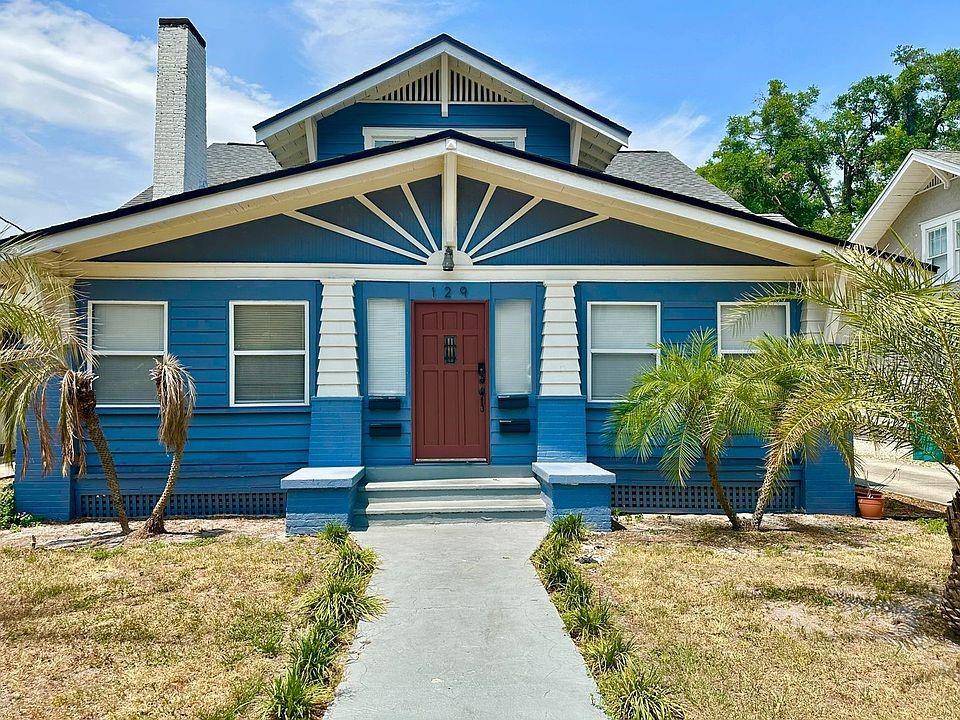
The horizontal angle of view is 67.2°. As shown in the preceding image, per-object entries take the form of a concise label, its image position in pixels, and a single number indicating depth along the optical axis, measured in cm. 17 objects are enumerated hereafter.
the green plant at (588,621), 487
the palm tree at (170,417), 782
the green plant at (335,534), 739
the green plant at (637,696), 368
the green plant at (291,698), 363
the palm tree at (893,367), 480
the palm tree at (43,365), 575
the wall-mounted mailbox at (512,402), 936
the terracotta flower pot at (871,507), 927
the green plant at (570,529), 762
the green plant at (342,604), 511
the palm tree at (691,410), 761
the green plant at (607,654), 427
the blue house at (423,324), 888
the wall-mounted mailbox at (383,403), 925
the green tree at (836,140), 2947
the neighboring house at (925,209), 1672
